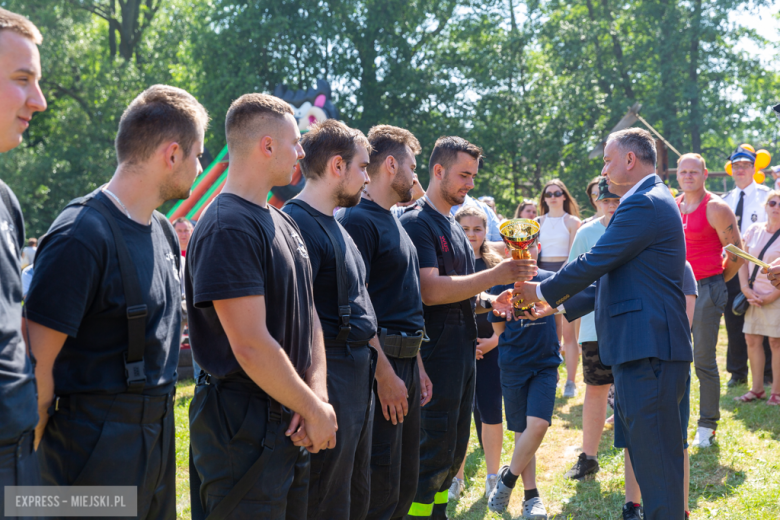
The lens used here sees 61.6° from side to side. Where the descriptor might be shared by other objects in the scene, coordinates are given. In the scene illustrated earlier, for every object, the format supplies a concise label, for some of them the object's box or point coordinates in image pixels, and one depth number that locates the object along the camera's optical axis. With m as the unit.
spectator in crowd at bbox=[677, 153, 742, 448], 6.29
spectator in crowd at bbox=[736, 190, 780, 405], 7.50
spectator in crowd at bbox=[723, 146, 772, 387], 8.48
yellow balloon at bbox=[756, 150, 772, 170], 11.27
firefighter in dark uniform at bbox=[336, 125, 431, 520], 3.60
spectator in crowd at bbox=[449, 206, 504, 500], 5.30
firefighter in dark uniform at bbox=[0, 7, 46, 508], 1.87
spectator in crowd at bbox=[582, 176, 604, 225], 6.88
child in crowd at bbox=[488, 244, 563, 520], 4.87
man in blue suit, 3.84
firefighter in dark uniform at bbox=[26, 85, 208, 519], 2.12
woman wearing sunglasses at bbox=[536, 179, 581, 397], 8.83
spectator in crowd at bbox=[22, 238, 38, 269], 16.14
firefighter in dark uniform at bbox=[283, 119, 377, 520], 3.03
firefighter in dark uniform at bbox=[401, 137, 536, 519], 4.06
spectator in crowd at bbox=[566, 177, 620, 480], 5.55
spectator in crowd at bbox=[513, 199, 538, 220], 9.08
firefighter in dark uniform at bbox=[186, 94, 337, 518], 2.39
